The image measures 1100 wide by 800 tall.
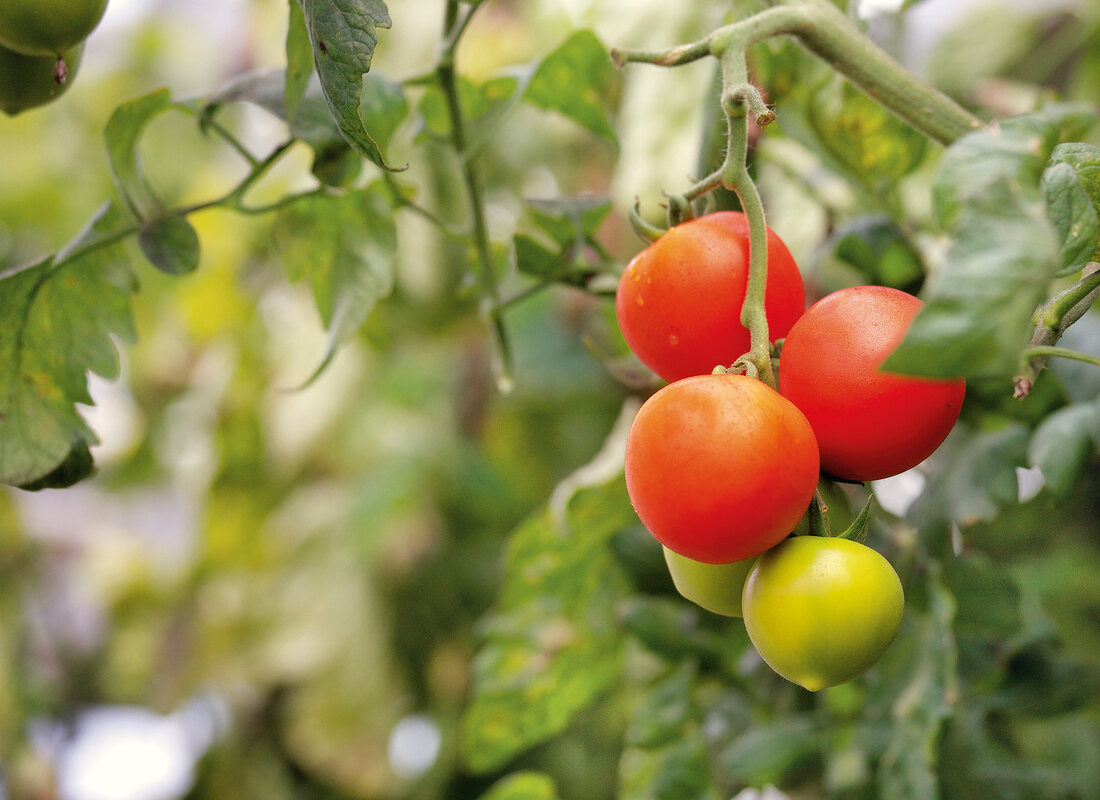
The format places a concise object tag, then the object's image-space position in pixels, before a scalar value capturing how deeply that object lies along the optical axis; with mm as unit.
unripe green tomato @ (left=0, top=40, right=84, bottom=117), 341
